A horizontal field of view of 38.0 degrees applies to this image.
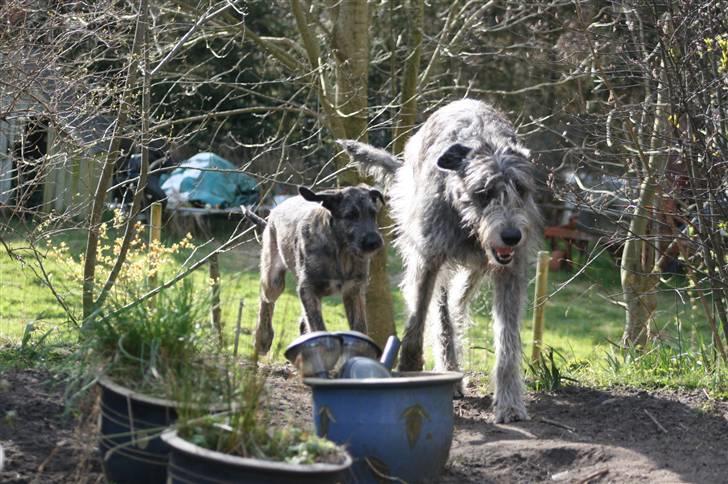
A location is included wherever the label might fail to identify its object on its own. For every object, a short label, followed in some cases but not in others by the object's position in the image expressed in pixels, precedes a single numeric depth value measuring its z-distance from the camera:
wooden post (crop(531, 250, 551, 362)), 10.36
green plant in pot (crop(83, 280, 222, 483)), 4.37
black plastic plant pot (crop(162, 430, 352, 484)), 3.73
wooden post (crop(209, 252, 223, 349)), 4.67
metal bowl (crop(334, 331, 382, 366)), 5.31
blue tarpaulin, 19.06
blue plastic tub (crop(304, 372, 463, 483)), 4.78
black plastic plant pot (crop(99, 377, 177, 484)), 4.33
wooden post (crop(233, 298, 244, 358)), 4.64
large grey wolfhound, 6.86
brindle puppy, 7.78
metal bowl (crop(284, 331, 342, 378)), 5.13
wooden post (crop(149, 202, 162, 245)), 10.52
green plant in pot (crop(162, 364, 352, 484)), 3.75
